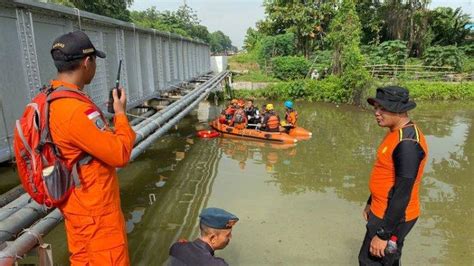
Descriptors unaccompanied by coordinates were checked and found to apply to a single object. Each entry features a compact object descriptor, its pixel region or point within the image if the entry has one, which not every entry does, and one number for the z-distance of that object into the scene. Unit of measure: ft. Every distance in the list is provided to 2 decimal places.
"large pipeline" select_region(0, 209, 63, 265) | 7.08
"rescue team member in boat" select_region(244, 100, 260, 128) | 47.46
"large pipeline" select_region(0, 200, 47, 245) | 8.01
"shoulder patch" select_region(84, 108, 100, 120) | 6.81
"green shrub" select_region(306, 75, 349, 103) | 77.10
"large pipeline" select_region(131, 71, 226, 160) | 17.73
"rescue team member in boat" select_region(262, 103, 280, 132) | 44.19
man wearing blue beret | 7.63
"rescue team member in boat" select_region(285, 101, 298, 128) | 45.93
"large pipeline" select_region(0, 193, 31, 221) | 8.78
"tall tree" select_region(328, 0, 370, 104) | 72.54
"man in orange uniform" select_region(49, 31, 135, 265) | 6.74
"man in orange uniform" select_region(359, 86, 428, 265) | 9.76
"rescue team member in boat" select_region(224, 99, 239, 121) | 48.58
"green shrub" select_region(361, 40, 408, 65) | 98.22
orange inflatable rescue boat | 42.83
